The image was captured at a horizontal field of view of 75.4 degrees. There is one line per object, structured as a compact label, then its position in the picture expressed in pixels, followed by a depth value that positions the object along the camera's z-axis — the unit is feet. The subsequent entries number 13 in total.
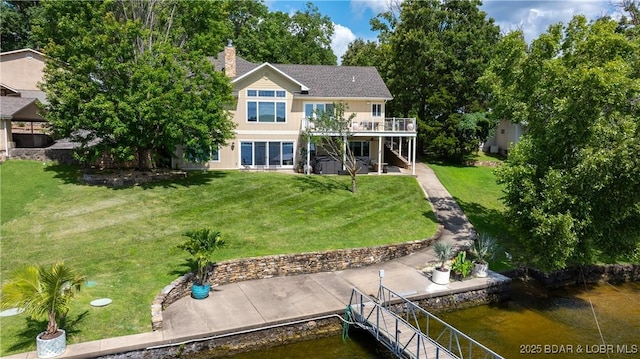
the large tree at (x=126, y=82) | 67.92
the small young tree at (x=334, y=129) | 78.07
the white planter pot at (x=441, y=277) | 45.80
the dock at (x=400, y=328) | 32.71
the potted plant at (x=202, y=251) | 40.50
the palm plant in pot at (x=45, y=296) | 28.96
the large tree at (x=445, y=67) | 107.04
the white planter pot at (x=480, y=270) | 48.63
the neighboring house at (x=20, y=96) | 82.33
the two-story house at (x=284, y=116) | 92.43
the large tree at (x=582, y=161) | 43.52
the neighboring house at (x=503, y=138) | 115.97
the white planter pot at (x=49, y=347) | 29.35
